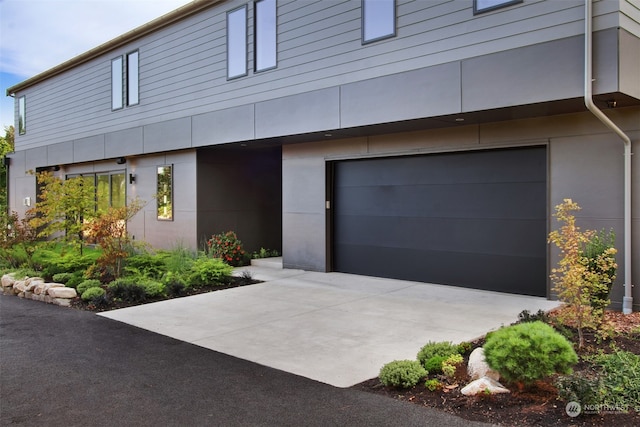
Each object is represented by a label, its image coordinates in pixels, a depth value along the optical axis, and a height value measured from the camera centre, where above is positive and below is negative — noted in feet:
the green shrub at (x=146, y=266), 31.27 -3.56
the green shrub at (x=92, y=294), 25.88 -4.32
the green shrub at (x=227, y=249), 39.09 -3.00
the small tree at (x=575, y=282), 15.94 -2.28
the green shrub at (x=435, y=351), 15.43 -4.33
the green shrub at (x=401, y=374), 13.74 -4.48
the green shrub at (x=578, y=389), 11.25 -4.04
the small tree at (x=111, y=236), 29.43 -1.54
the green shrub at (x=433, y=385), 13.46 -4.64
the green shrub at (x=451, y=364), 14.10 -4.39
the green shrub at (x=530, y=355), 12.34 -3.56
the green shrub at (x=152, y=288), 27.48 -4.28
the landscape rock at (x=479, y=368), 13.55 -4.31
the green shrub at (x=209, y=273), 30.83 -3.88
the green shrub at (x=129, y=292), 26.71 -4.35
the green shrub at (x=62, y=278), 29.96 -4.04
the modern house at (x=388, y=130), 22.43 +4.78
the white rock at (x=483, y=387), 12.78 -4.49
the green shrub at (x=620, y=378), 11.68 -4.15
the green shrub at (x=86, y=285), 27.61 -4.15
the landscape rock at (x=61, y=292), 26.86 -4.42
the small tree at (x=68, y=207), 33.22 +0.17
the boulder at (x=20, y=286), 29.63 -4.49
